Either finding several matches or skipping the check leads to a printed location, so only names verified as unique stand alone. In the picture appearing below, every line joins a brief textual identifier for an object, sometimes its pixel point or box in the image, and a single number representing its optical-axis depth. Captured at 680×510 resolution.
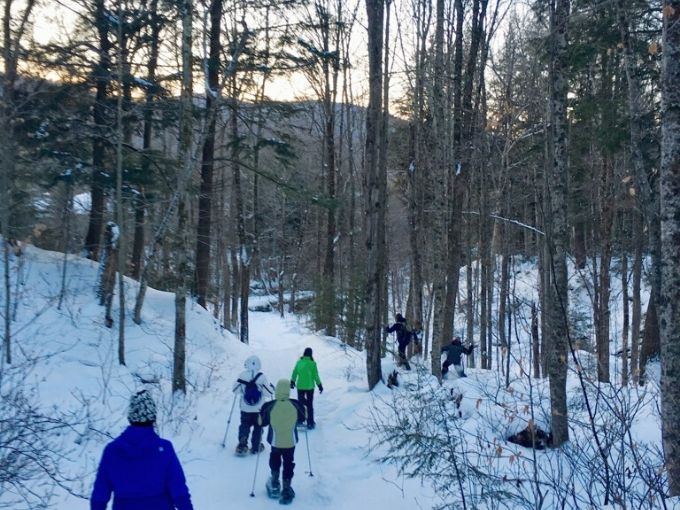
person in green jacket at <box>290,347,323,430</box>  11.34
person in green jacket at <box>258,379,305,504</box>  7.38
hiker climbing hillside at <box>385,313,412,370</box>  16.56
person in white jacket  8.91
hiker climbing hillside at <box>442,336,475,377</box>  15.37
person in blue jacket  3.81
